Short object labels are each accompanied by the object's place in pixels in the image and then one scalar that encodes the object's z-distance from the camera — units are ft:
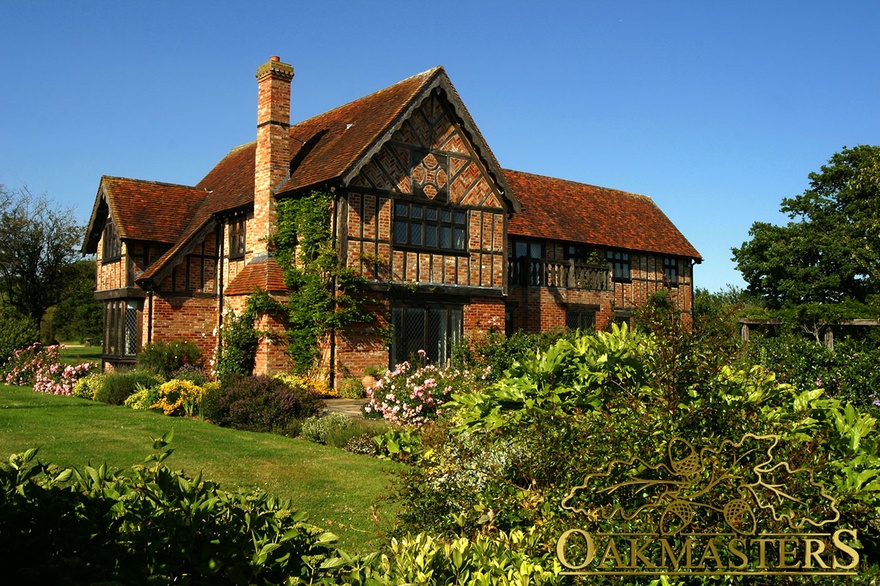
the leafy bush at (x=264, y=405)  48.44
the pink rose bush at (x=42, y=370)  75.56
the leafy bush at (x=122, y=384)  62.69
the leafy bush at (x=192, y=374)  63.52
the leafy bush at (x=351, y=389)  64.75
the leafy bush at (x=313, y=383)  63.31
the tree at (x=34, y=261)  130.93
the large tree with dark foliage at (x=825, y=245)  122.01
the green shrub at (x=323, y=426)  44.24
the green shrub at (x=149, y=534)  11.46
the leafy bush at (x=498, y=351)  46.93
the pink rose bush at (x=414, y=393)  45.16
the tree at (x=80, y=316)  154.92
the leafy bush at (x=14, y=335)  90.53
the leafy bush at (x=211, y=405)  51.31
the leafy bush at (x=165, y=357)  70.33
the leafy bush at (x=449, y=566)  12.07
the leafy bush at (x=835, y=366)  34.99
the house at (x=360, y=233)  68.59
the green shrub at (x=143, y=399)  58.59
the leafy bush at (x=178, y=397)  55.98
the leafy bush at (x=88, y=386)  68.62
